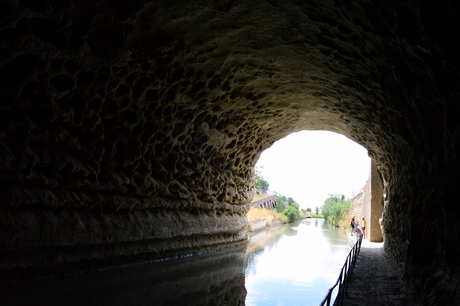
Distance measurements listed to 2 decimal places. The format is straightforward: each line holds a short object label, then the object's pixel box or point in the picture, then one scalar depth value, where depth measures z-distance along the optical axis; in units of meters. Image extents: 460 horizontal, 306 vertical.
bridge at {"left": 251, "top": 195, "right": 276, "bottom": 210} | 31.02
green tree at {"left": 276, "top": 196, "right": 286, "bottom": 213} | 44.94
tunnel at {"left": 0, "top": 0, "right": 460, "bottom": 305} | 4.95
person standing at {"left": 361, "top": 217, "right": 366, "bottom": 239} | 20.14
